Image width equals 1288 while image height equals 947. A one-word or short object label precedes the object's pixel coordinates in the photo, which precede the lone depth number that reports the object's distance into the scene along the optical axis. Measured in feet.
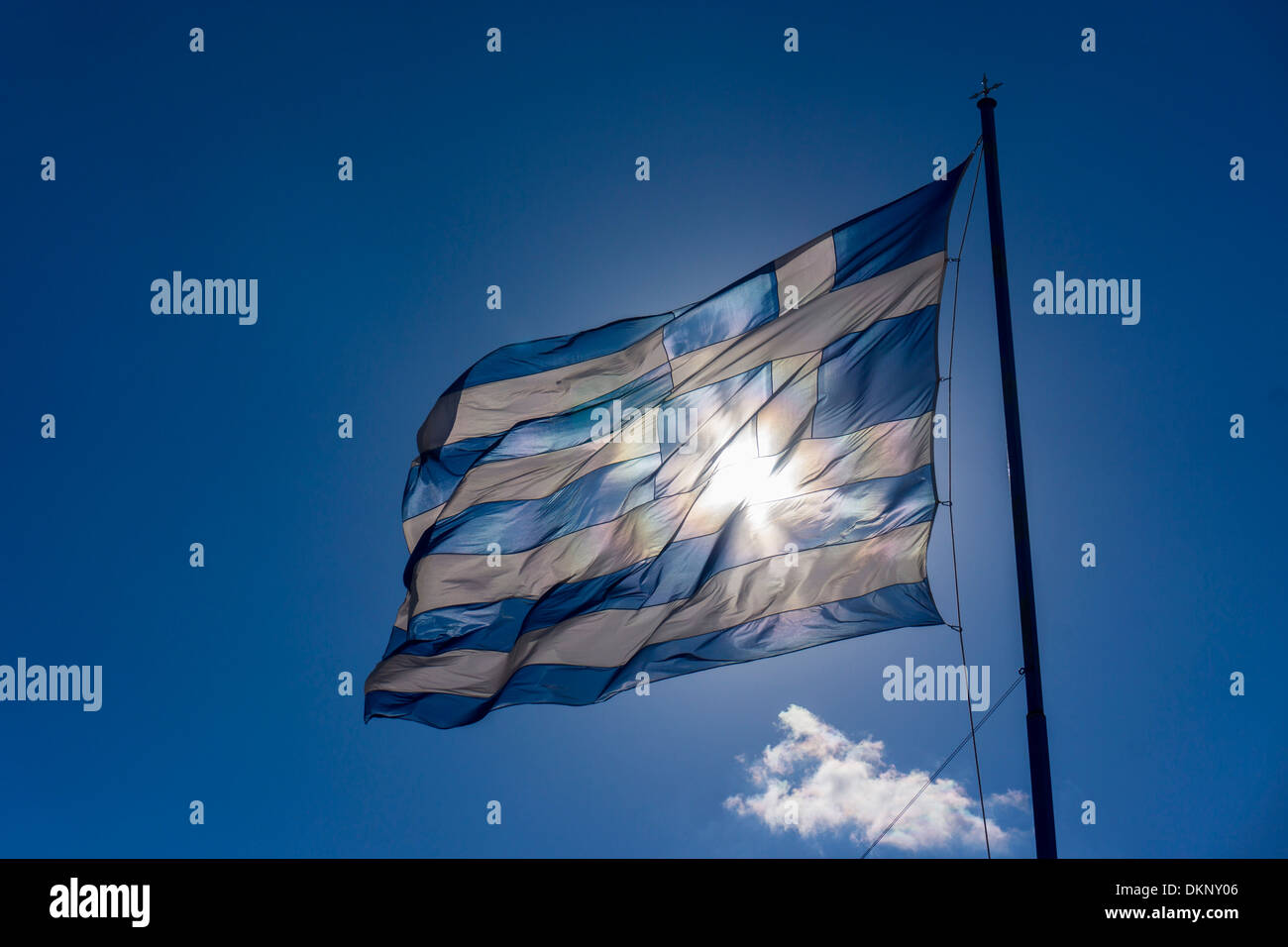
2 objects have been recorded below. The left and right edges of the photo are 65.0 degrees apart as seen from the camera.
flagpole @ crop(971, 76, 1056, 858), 24.71
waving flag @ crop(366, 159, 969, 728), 33.60
